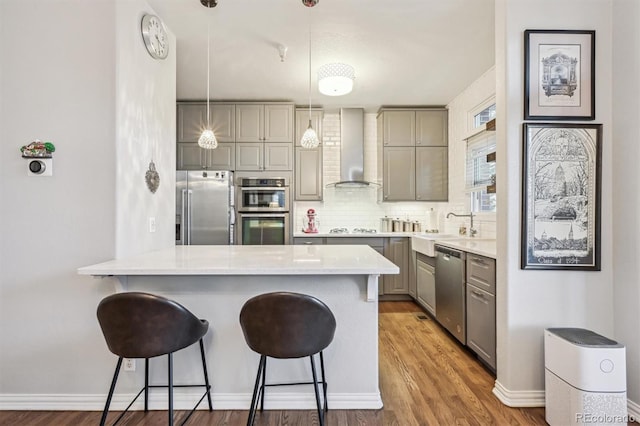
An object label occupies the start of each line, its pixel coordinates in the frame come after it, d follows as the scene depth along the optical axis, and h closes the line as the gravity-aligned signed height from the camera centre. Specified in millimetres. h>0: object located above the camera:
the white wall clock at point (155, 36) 2305 +1274
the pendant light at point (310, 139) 2604 +570
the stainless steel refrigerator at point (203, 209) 3928 +18
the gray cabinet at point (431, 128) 4605 +1170
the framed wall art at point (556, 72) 2033 +869
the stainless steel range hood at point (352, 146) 4711 +933
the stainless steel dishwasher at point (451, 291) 2785 -735
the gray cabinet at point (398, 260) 4332 -648
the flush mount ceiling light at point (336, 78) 2723 +1107
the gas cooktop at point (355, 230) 4604 -286
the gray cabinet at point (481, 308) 2314 -723
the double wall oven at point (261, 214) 4289 -45
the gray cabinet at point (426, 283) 3531 -823
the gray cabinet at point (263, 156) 4414 +735
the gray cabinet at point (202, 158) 4383 +701
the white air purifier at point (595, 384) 1678 -889
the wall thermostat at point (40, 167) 2016 +267
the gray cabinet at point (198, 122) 4418 +1192
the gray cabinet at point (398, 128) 4602 +1165
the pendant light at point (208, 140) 2498 +537
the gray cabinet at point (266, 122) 4430 +1199
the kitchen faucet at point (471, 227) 3836 -192
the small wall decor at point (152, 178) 2371 +238
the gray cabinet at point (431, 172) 4613 +549
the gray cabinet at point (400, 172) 4613 +547
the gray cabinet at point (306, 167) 4578 +611
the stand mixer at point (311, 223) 4512 -177
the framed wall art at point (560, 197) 2027 +89
